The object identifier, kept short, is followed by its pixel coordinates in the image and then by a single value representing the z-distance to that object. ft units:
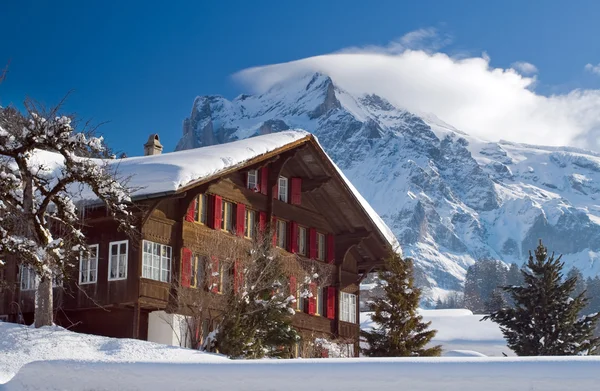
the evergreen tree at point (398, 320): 114.01
